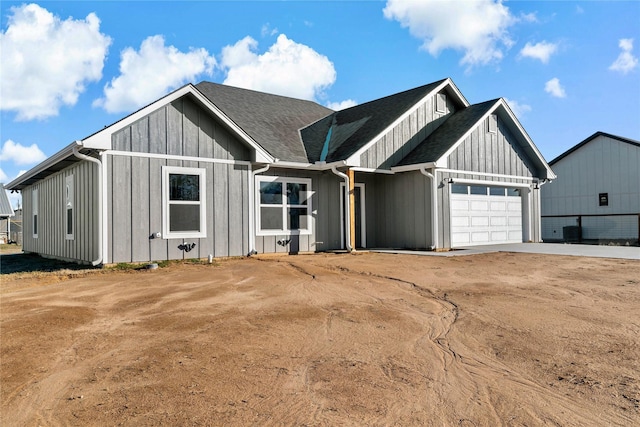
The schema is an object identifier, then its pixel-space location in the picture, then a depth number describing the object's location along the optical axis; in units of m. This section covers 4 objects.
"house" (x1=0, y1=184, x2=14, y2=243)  32.30
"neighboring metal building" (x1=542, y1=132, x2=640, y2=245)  21.56
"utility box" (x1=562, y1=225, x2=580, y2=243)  22.56
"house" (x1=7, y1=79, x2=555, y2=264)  10.32
